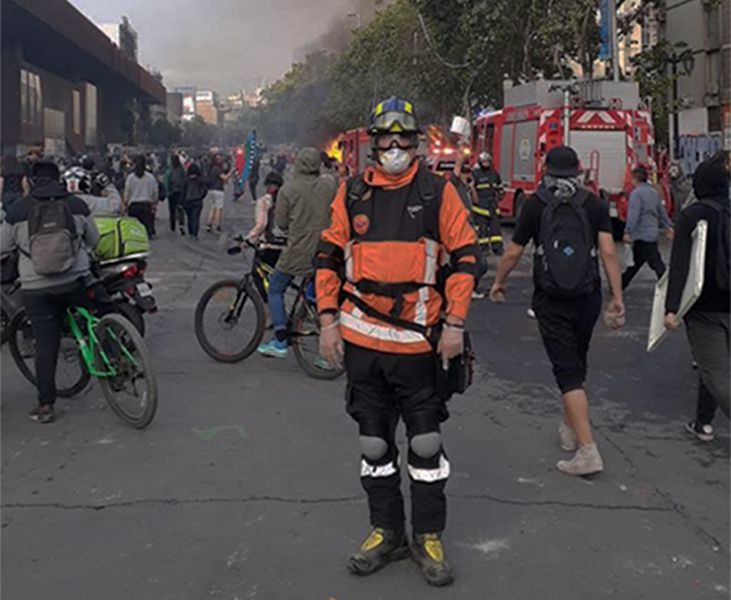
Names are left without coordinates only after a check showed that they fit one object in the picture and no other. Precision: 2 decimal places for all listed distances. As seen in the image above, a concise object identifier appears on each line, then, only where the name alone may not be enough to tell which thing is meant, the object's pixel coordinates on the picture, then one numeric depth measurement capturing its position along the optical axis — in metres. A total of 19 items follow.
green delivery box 6.59
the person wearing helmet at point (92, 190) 7.53
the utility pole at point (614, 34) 19.47
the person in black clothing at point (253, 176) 28.06
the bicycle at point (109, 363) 5.32
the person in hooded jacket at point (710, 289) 4.61
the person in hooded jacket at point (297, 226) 6.69
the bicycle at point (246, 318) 6.72
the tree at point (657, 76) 23.09
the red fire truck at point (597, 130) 17.64
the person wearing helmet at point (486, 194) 12.20
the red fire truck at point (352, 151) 27.86
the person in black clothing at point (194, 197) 16.39
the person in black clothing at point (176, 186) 17.28
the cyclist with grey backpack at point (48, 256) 5.34
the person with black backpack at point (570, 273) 4.46
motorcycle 6.46
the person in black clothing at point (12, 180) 6.92
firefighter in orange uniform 3.50
